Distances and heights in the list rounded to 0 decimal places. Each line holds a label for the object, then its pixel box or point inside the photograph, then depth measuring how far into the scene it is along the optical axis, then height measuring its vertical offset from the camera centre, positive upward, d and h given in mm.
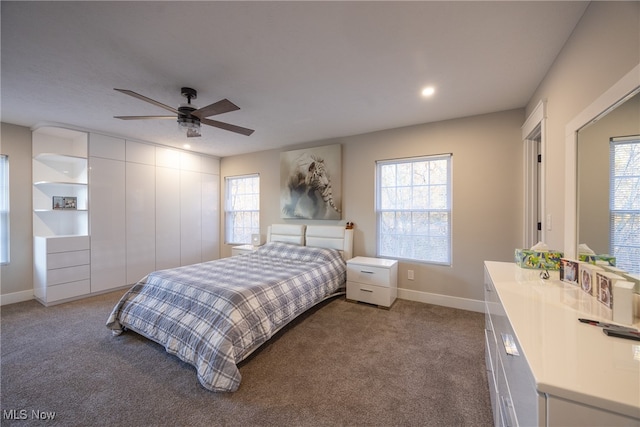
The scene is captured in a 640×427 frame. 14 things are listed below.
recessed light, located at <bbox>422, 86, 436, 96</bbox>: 2416 +1243
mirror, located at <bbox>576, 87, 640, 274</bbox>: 1090 +255
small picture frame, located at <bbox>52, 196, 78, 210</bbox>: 3635 +110
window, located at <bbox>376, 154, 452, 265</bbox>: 3316 +56
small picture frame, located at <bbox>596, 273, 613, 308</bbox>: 1040 -347
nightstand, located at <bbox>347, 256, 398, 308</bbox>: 3162 -943
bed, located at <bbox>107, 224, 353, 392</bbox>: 1847 -905
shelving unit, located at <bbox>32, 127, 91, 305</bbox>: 3297 -76
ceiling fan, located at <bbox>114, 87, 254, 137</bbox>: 2057 +887
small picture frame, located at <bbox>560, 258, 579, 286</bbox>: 1407 -352
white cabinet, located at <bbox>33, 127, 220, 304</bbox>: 3457 +20
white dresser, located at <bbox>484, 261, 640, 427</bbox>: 605 -448
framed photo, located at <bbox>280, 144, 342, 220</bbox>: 3994 +498
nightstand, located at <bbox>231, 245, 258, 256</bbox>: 4597 -743
